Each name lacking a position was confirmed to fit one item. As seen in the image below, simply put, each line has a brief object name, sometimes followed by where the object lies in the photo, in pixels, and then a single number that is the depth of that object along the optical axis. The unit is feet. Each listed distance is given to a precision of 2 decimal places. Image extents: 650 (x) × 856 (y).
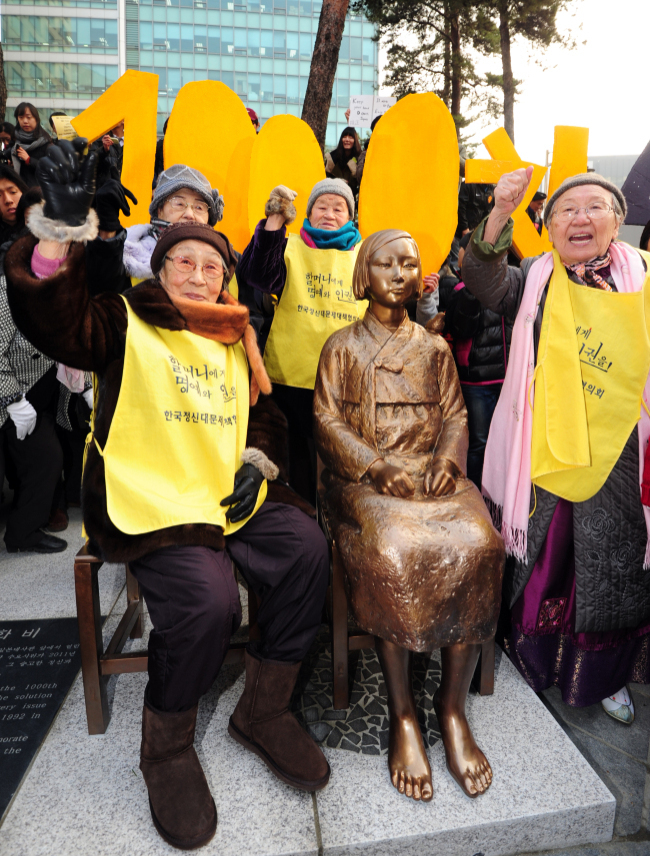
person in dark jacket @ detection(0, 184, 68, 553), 11.42
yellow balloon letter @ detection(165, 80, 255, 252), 10.17
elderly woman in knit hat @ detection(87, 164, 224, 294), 7.35
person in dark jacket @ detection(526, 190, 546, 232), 16.96
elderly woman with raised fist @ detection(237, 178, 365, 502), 9.16
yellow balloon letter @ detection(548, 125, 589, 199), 8.64
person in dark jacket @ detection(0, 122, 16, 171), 18.63
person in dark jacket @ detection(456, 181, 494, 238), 13.38
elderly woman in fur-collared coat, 5.74
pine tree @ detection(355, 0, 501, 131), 37.81
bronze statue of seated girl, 6.27
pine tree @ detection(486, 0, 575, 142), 35.88
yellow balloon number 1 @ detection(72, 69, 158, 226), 9.86
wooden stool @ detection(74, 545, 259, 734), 6.97
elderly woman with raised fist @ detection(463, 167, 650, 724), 7.27
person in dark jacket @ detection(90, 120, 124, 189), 14.35
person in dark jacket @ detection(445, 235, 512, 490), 9.85
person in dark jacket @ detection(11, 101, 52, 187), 18.74
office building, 139.03
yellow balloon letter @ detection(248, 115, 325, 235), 9.84
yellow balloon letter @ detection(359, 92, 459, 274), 9.28
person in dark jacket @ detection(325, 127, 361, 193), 18.90
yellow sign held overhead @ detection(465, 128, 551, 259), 8.63
